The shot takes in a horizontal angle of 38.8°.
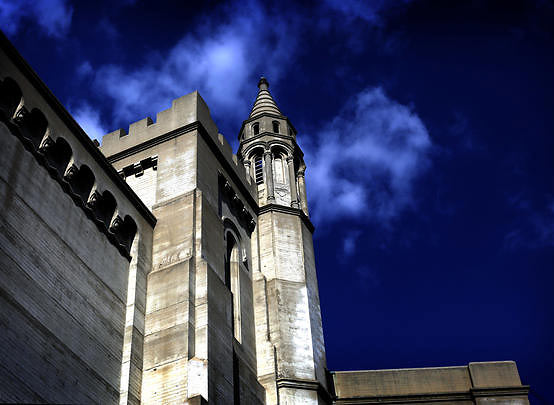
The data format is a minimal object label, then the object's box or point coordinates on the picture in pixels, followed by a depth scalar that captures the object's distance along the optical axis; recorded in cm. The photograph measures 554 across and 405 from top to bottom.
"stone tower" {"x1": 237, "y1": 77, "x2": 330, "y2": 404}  2505
